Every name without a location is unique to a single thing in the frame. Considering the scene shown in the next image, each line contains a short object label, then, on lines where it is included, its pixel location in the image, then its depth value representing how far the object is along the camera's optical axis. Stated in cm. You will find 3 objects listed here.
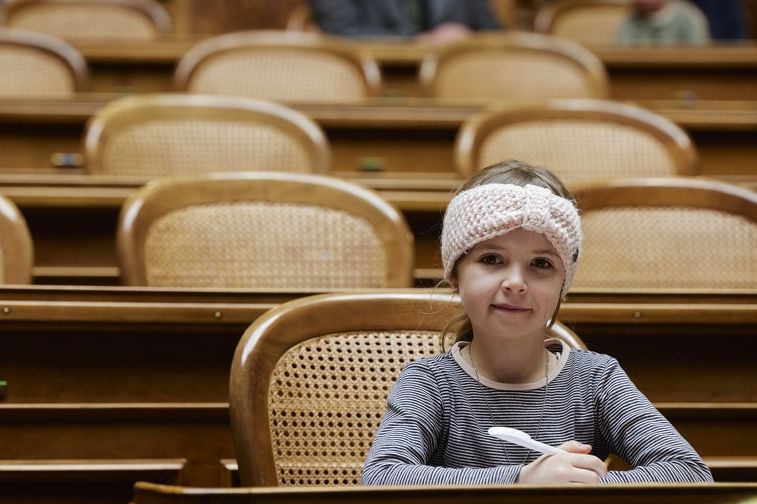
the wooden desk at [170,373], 325
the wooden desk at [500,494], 239
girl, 289
